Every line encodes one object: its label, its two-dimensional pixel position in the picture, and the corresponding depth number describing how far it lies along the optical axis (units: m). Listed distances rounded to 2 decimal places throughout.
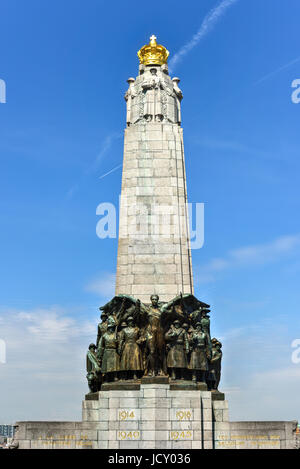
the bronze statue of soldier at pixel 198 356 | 21.30
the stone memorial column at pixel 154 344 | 20.36
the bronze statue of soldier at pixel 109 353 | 21.34
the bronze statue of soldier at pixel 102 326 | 22.19
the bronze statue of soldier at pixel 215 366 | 22.25
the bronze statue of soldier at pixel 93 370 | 21.94
